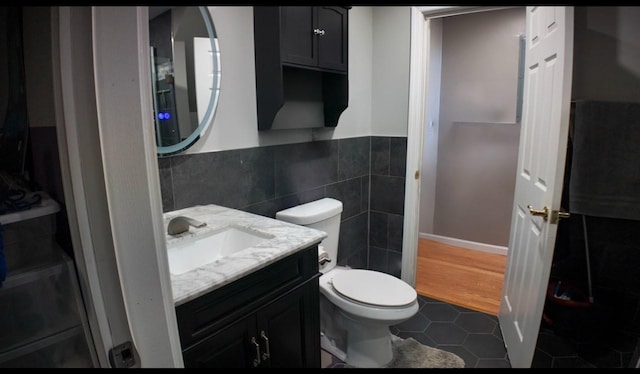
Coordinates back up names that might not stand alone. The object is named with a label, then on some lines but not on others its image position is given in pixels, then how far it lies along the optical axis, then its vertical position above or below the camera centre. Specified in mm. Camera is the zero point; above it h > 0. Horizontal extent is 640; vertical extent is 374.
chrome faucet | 1239 -334
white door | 1285 -195
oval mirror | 1346 +250
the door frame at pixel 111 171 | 468 -53
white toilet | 1607 -818
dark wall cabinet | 1565 +334
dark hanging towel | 1564 -160
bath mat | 1781 -1224
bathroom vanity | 949 -519
